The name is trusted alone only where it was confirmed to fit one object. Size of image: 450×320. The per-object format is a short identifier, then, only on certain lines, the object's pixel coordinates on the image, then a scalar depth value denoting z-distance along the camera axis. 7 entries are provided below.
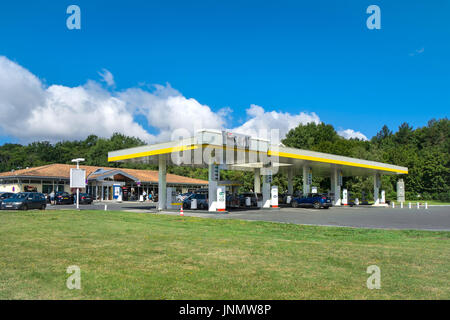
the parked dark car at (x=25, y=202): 27.14
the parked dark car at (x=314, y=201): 36.00
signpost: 28.37
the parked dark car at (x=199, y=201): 34.38
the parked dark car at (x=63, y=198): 40.12
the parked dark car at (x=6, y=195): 32.16
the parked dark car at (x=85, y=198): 40.92
